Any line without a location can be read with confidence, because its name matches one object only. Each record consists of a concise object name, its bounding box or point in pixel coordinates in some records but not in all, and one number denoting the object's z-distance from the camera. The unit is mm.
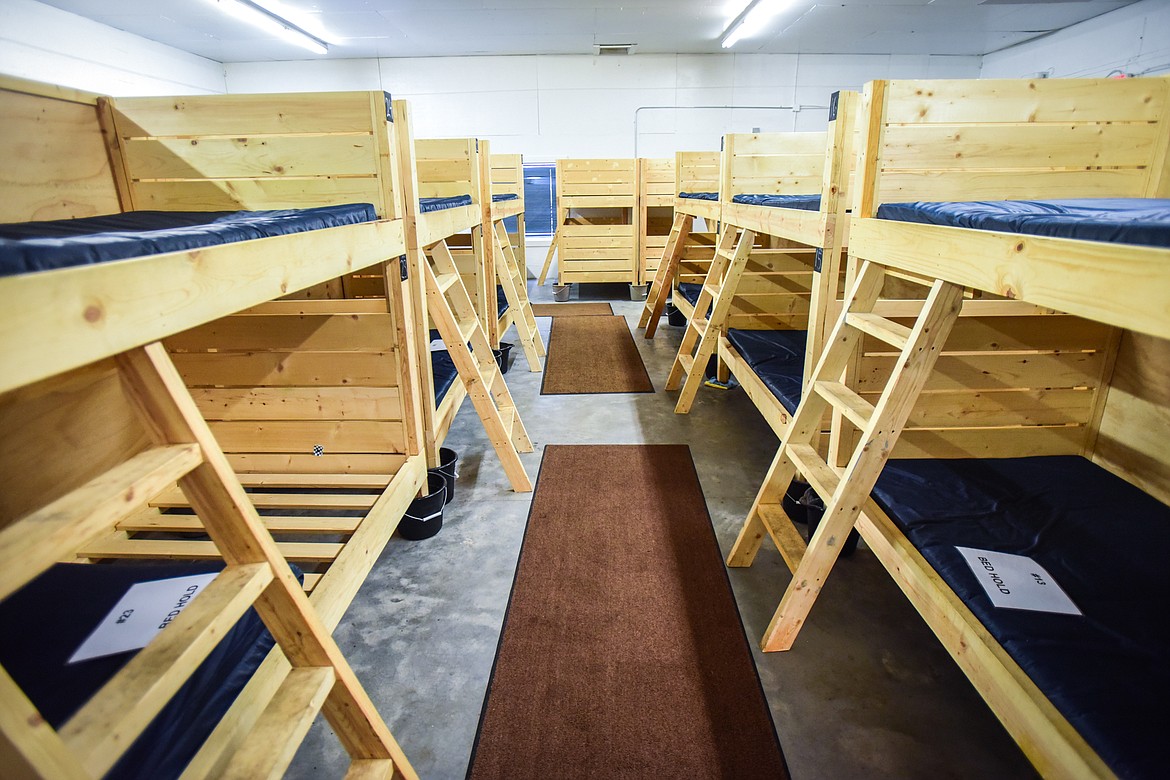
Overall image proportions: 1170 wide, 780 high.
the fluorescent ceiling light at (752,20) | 6648
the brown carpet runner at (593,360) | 4591
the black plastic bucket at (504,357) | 4771
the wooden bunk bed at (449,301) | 2430
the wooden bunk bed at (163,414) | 747
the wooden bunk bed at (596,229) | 7234
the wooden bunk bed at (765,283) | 2770
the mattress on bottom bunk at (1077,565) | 1150
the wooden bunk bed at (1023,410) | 1132
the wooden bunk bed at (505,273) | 4305
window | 9344
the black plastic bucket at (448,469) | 2709
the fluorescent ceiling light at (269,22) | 6324
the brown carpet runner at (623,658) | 1559
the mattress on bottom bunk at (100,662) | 1063
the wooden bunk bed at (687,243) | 4895
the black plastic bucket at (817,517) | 2338
